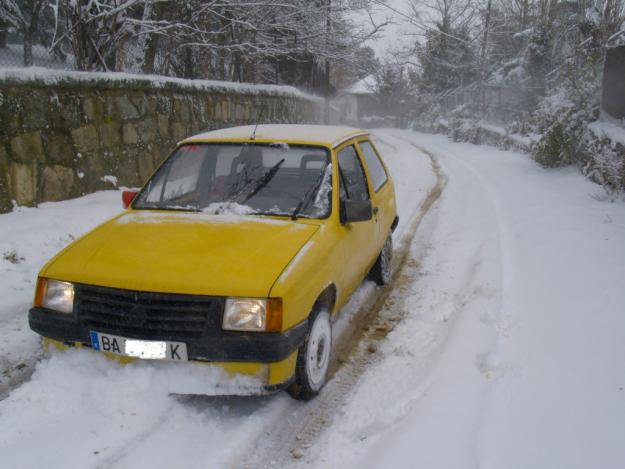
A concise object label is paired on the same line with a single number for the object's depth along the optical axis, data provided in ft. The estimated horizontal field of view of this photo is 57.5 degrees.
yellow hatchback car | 10.42
